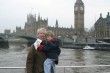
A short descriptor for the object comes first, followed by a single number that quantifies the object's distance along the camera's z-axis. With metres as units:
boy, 1.70
